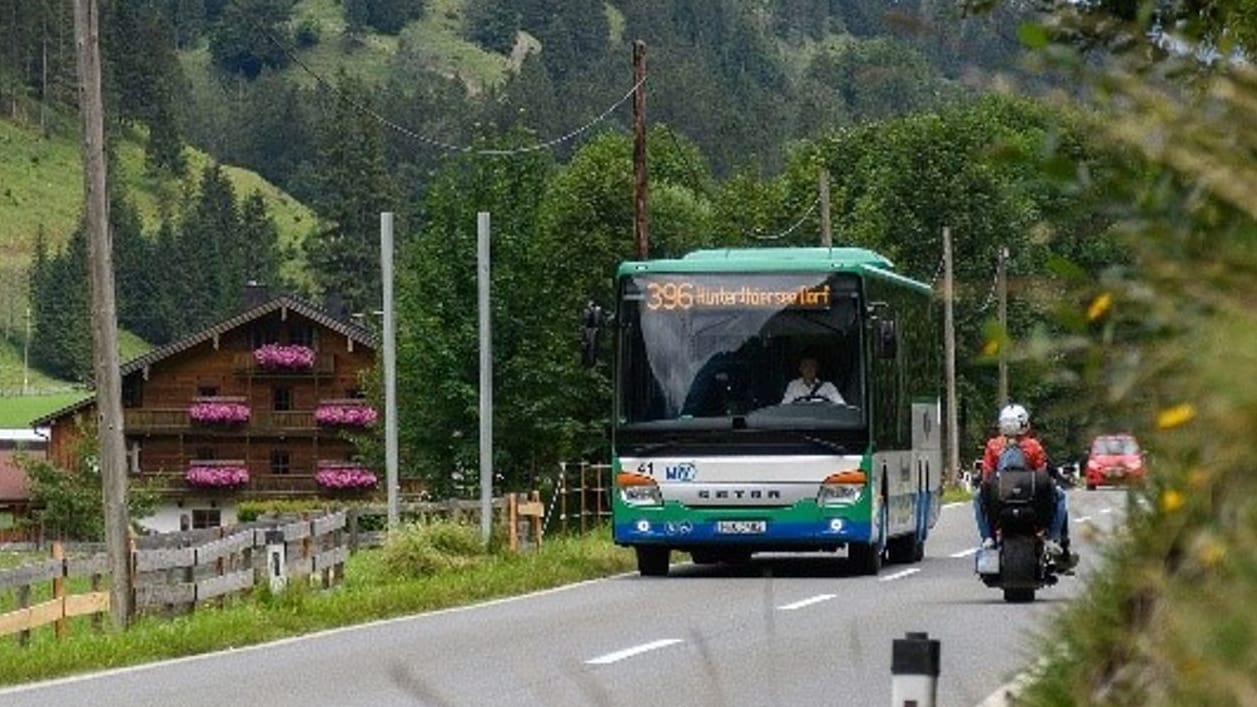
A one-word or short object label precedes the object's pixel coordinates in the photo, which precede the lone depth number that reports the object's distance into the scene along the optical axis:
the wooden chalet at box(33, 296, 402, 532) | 126.44
